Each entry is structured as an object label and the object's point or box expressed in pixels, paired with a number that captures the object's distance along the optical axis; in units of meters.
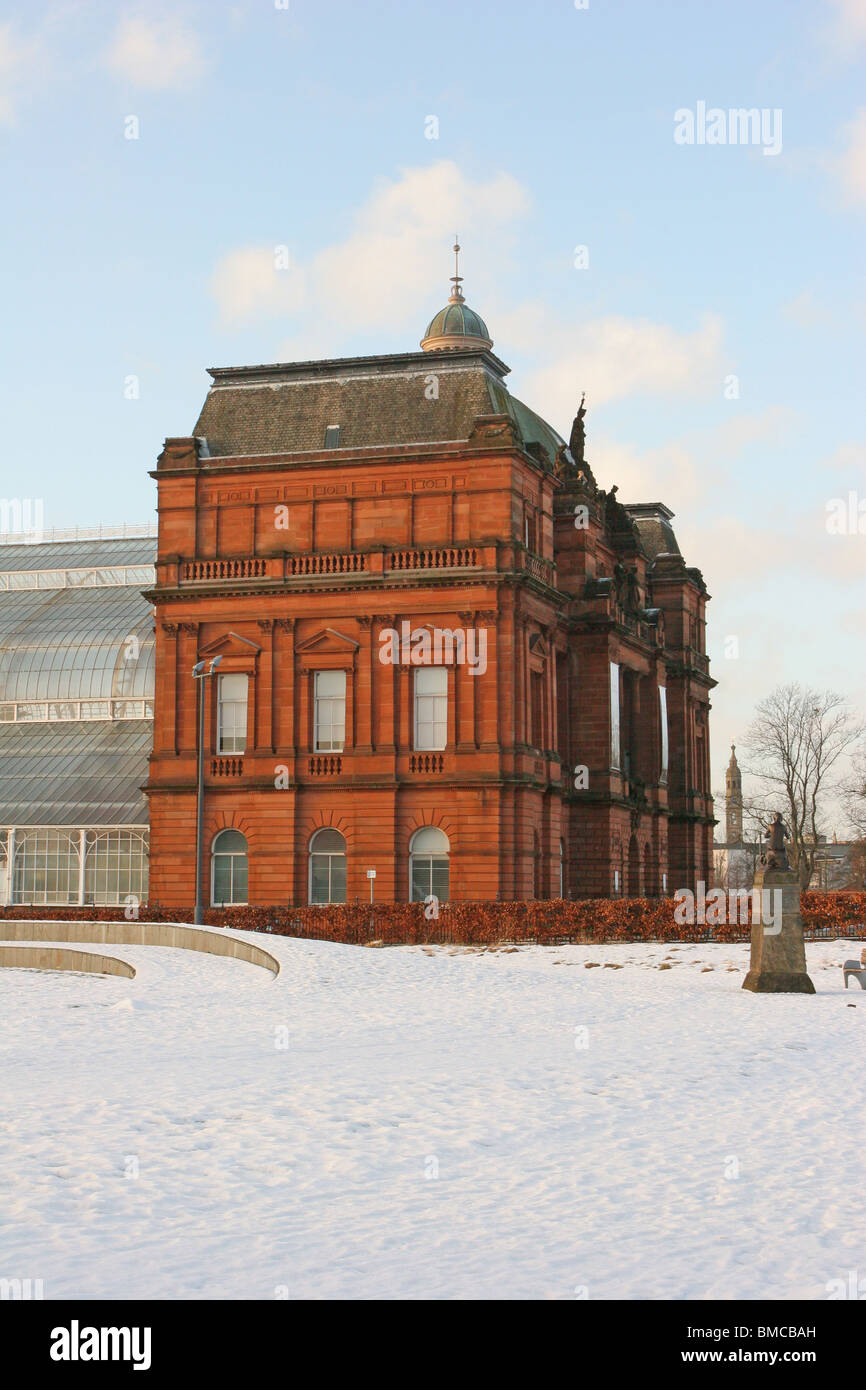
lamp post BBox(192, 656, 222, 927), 46.31
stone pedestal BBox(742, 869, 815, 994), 29.09
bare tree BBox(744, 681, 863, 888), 88.19
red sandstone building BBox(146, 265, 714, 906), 55.03
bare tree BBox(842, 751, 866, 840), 94.69
